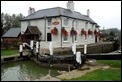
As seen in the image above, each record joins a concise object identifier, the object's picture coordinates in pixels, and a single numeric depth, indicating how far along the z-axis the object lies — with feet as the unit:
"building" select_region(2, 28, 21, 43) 59.09
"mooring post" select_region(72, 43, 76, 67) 26.45
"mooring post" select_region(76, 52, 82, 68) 25.34
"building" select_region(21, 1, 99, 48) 44.58
